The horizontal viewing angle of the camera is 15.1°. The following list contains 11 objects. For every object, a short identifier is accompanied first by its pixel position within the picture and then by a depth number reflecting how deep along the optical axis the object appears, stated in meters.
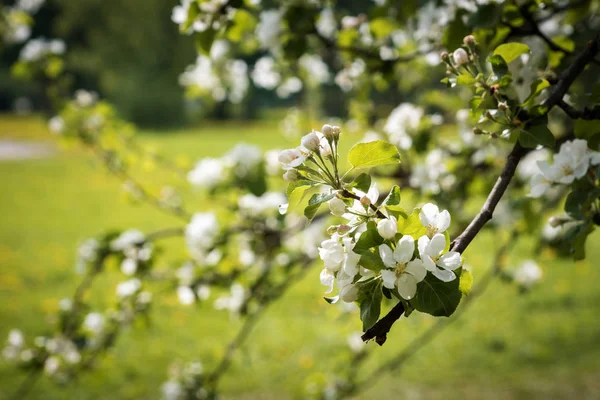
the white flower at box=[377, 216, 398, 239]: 1.76
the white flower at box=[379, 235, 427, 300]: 1.76
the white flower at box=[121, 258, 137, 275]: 3.04
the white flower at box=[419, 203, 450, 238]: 1.79
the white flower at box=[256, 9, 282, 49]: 2.66
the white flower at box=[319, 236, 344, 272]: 1.79
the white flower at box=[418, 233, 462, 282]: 1.76
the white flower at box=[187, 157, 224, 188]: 3.38
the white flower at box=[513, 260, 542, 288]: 4.47
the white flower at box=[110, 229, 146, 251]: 3.10
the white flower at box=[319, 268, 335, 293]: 1.80
